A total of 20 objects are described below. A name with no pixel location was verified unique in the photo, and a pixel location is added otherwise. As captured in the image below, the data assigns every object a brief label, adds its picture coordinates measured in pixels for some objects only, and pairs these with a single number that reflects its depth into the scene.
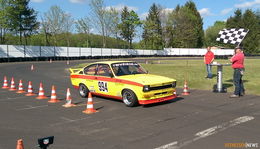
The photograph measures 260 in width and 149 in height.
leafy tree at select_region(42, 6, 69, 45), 60.75
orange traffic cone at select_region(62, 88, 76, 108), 8.35
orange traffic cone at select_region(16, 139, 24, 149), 3.38
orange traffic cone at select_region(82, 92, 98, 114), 7.44
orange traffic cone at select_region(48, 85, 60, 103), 9.13
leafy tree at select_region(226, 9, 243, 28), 74.99
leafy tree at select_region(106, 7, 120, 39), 67.19
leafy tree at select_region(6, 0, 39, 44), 43.66
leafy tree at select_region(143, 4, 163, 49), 75.06
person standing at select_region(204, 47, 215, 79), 14.87
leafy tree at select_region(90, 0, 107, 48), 64.19
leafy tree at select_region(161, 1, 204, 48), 76.62
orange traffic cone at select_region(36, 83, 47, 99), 9.88
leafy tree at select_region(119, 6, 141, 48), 72.25
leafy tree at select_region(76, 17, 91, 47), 67.16
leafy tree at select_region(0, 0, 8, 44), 43.04
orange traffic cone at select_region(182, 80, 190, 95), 10.39
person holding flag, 9.45
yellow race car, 7.84
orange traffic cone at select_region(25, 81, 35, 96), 10.67
